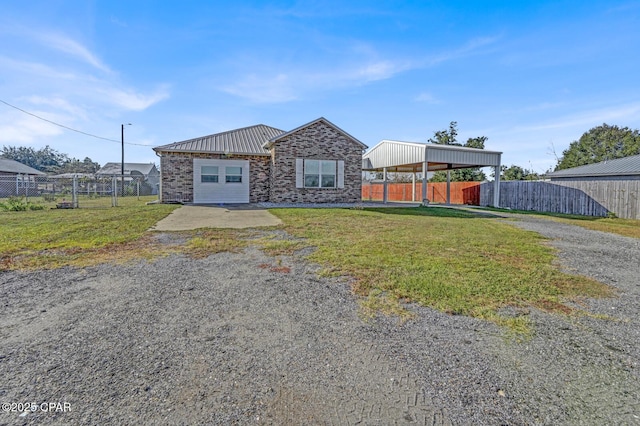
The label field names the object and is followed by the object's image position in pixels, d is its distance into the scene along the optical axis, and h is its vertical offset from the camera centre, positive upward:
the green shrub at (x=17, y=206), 13.04 -0.51
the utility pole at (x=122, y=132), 26.94 +5.79
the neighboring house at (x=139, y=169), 39.18 +4.00
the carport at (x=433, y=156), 17.11 +2.60
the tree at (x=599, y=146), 35.00 +6.78
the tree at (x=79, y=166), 54.09 +5.65
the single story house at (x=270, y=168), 15.91 +1.63
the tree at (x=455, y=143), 30.30 +6.13
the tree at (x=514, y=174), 33.75 +3.15
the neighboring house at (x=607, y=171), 17.05 +1.94
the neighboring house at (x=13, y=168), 26.90 +2.59
